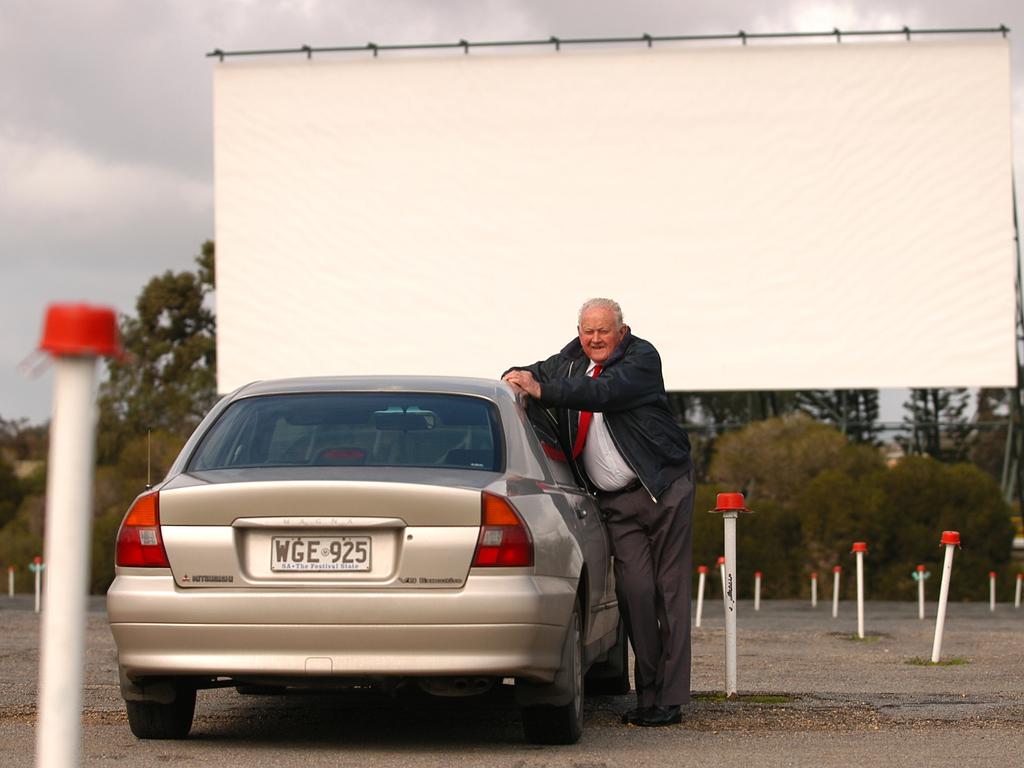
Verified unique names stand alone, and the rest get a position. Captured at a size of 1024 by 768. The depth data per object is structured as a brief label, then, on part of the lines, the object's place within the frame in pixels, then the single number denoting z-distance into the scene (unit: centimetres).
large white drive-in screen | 3809
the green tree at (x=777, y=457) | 4044
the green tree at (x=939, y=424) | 4147
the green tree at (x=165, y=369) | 6003
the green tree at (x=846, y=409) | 4216
